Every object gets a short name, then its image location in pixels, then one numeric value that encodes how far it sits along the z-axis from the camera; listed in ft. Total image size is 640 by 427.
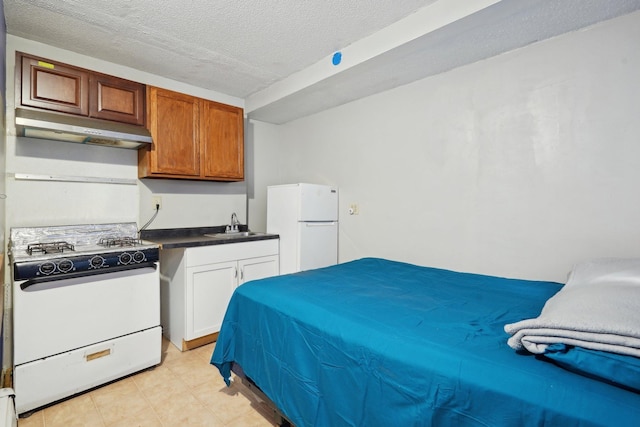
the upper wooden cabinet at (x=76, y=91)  6.95
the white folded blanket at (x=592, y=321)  2.65
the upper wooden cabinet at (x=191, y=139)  8.87
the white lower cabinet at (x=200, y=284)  8.52
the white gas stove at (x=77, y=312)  5.90
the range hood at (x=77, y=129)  6.68
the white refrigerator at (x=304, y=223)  10.22
